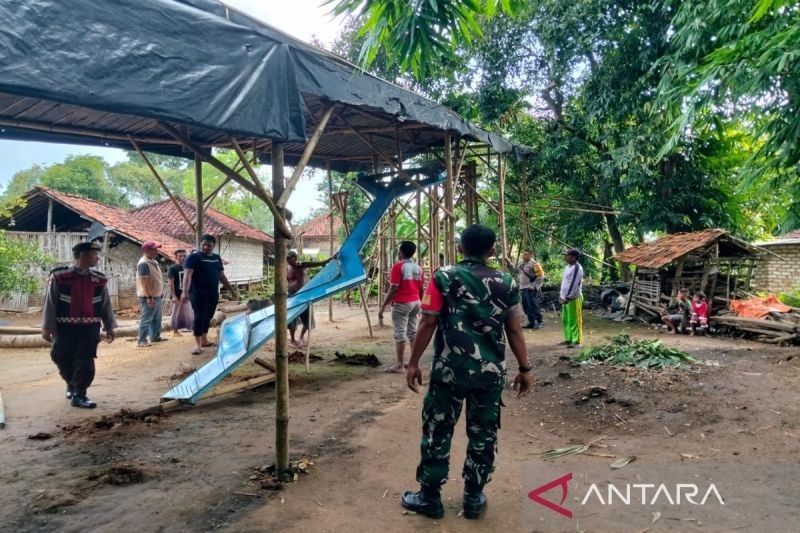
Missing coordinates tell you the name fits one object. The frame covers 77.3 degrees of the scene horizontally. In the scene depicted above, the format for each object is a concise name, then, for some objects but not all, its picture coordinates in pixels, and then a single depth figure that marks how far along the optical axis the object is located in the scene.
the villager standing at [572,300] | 7.31
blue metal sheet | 4.75
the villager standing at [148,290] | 8.02
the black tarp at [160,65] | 2.22
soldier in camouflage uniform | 2.73
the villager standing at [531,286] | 10.23
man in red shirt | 6.03
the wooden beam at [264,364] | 5.62
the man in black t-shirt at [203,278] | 6.59
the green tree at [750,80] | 5.20
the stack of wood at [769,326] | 8.09
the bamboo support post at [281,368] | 3.25
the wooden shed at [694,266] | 10.17
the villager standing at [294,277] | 7.37
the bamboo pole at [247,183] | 3.23
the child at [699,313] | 9.54
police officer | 4.60
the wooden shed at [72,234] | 14.90
